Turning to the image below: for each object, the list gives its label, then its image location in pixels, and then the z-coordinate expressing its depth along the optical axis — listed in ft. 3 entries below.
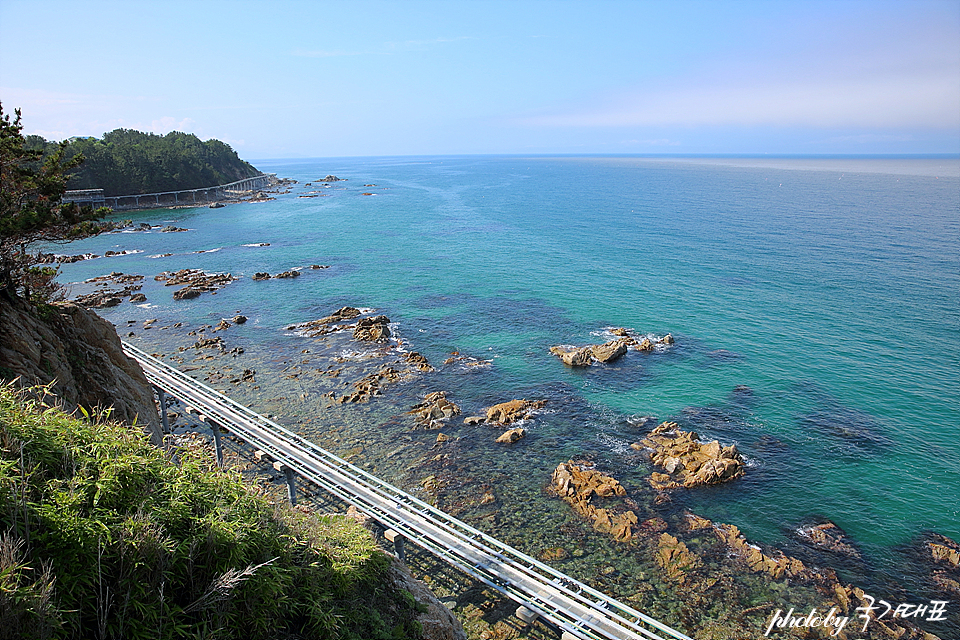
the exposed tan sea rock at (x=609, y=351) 134.10
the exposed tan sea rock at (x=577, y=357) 132.67
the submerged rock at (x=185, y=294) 189.37
